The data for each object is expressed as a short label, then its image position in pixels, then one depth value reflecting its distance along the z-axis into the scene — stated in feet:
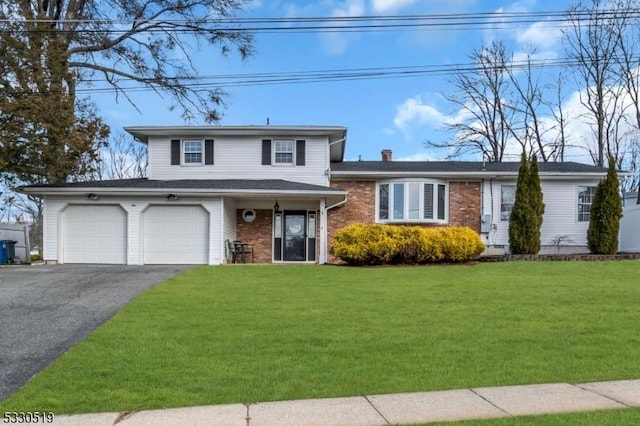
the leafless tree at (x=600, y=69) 96.84
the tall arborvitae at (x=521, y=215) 59.26
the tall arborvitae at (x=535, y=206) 59.21
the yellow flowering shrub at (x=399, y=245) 51.75
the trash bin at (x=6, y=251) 60.70
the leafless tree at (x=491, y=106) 114.42
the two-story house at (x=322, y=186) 63.87
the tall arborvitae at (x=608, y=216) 58.54
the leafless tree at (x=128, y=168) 130.52
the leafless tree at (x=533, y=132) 112.06
